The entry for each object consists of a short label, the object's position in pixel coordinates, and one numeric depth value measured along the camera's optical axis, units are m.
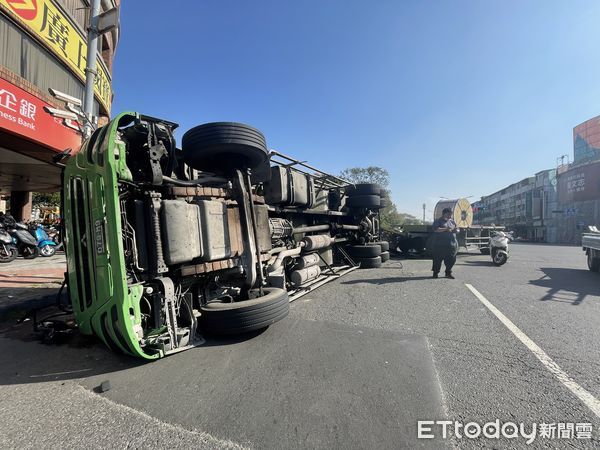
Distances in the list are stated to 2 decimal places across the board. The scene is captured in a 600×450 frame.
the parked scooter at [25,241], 9.26
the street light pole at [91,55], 5.36
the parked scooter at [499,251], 9.70
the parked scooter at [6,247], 8.43
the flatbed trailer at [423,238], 12.50
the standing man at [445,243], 7.21
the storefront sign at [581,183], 40.81
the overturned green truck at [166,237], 2.71
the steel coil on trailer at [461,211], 13.44
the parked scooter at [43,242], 10.14
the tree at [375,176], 35.69
